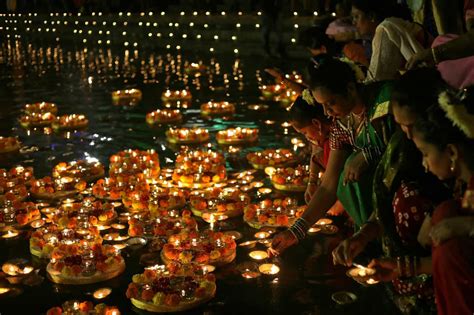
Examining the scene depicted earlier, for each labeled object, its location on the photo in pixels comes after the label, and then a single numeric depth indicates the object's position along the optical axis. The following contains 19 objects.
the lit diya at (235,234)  5.02
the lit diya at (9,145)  7.68
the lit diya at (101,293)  4.14
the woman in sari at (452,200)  2.65
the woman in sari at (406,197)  3.12
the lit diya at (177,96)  10.83
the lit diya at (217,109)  9.43
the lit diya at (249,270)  4.35
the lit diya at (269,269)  4.38
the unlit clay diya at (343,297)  3.90
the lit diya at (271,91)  10.65
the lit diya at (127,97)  10.98
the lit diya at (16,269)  4.54
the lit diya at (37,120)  9.12
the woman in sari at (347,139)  3.74
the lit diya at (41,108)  9.80
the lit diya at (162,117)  9.09
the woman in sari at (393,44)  4.38
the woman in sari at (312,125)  4.70
